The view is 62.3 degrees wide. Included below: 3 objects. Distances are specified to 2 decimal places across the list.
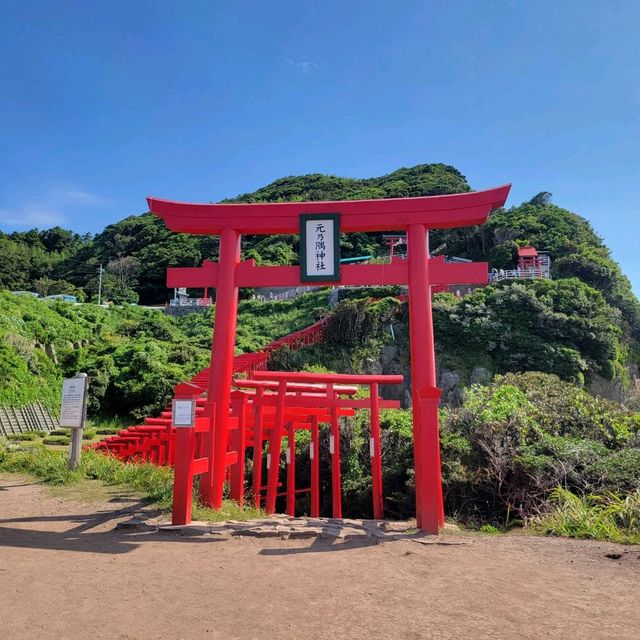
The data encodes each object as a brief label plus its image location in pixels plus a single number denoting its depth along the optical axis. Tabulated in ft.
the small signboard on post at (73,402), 29.58
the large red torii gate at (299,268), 22.57
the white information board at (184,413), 19.31
